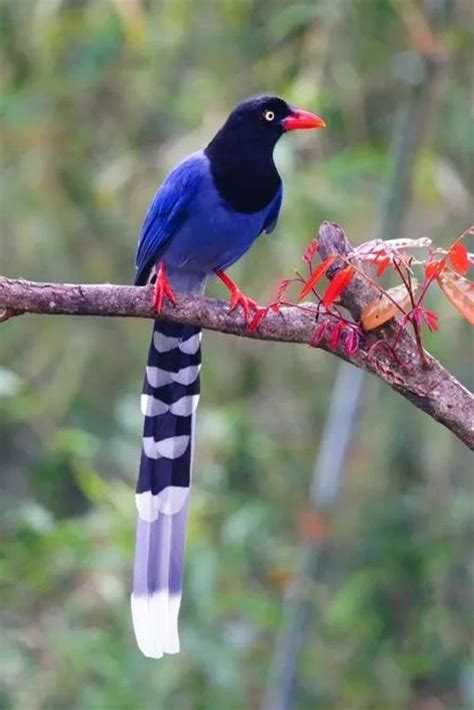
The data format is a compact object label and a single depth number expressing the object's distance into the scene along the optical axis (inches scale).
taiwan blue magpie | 346.9
